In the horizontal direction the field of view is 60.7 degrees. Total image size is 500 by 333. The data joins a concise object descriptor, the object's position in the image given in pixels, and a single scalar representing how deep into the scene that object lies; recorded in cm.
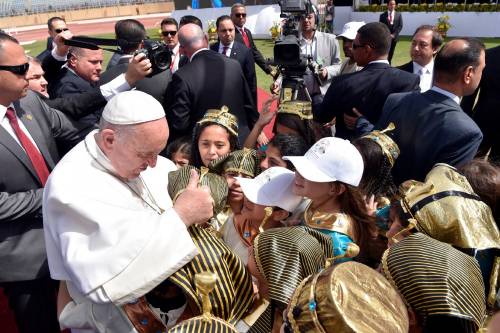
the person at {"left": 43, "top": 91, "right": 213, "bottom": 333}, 147
